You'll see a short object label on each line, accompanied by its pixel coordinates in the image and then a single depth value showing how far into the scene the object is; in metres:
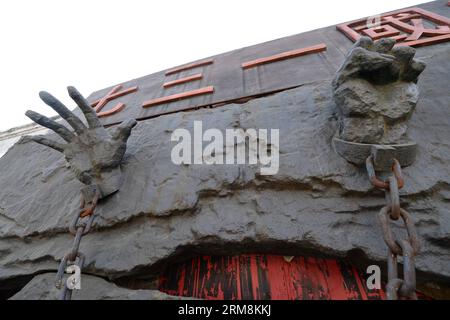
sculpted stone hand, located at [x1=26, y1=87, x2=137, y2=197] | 1.32
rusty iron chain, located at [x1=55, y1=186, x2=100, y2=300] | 0.90
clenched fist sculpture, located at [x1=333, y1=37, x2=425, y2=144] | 1.03
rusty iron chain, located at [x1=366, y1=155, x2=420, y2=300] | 0.63
